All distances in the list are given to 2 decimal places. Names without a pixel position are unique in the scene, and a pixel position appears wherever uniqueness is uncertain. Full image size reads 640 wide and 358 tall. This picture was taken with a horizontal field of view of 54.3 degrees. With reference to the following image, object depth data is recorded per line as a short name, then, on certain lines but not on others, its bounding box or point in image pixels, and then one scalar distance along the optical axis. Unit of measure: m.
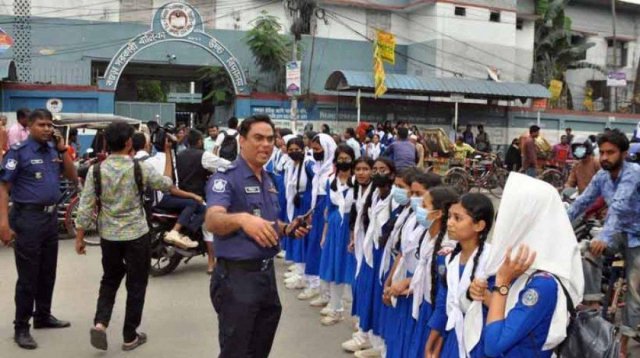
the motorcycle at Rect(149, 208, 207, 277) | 7.13
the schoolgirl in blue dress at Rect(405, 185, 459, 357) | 3.47
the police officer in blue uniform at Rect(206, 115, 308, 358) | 3.11
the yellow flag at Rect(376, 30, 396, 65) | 17.95
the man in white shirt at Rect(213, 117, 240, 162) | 9.62
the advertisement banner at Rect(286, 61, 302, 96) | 15.26
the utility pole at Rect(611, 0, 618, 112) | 24.95
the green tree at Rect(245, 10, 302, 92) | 20.39
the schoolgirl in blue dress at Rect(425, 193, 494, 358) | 2.80
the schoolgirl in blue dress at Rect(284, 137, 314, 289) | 6.79
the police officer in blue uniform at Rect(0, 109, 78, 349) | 4.80
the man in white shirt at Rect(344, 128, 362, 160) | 11.98
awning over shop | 18.72
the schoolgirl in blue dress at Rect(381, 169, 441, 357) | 3.84
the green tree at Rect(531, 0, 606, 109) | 25.11
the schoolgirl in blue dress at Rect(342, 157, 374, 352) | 4.76
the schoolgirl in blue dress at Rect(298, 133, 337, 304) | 6.29
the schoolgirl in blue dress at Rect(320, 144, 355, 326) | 5.45
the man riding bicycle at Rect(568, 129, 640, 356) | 4.26
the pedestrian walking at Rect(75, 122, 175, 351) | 4.53
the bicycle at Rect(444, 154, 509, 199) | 14.91
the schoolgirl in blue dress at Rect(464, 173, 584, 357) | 2.28
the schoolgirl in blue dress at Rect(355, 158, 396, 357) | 4.45
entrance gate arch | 16.97
